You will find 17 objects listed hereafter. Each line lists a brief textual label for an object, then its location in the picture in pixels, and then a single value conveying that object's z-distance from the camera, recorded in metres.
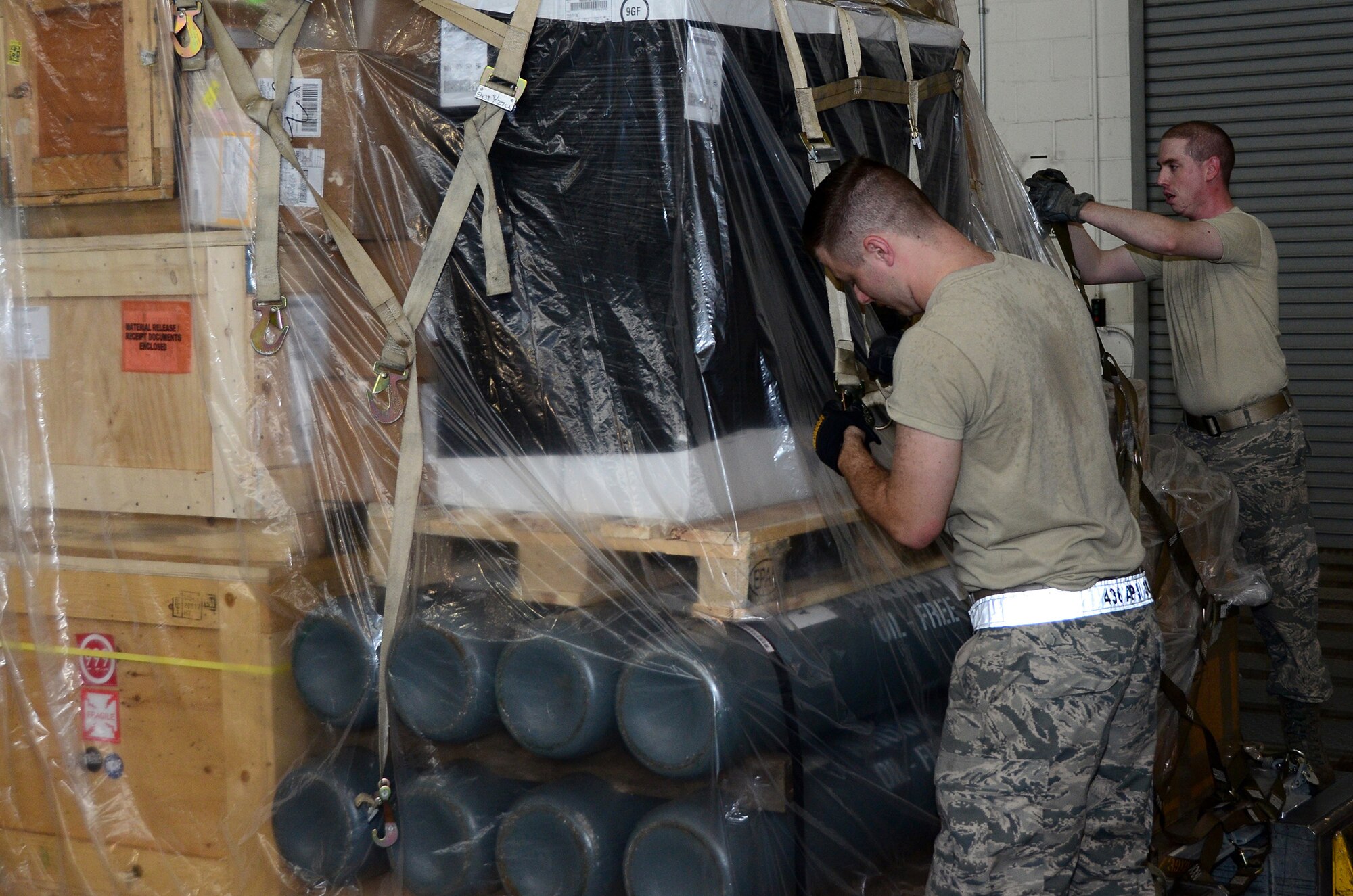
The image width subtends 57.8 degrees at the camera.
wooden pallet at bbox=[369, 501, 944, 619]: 2.23
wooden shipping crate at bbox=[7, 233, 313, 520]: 2.47
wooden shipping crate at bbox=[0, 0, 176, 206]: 2.51
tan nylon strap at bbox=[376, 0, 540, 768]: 2.30
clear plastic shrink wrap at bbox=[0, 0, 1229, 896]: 2.22
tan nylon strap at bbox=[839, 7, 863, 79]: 2.62
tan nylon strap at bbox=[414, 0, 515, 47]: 2.33
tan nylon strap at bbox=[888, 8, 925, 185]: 2.81
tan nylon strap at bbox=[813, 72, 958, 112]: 2.55
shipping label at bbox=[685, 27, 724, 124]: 2.23
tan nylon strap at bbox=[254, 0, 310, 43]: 2.44
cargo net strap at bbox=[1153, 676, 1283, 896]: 2.83
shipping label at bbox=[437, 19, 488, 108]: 2.39
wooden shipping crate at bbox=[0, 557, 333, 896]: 2.48
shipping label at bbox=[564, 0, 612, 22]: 2.28
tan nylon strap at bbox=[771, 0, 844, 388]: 2.44
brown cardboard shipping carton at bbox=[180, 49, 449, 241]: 2.48
